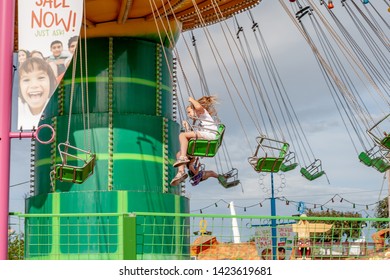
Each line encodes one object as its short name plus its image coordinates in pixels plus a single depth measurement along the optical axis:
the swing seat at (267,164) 11.48
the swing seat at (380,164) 14.16
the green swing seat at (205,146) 10.55
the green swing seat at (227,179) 13.16
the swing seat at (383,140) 11.18
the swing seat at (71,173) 10.72
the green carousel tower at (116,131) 12.30
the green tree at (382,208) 43.75
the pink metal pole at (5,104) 6.82
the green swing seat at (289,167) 14.47
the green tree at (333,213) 47.93
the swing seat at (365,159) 14.21
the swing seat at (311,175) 15.17
